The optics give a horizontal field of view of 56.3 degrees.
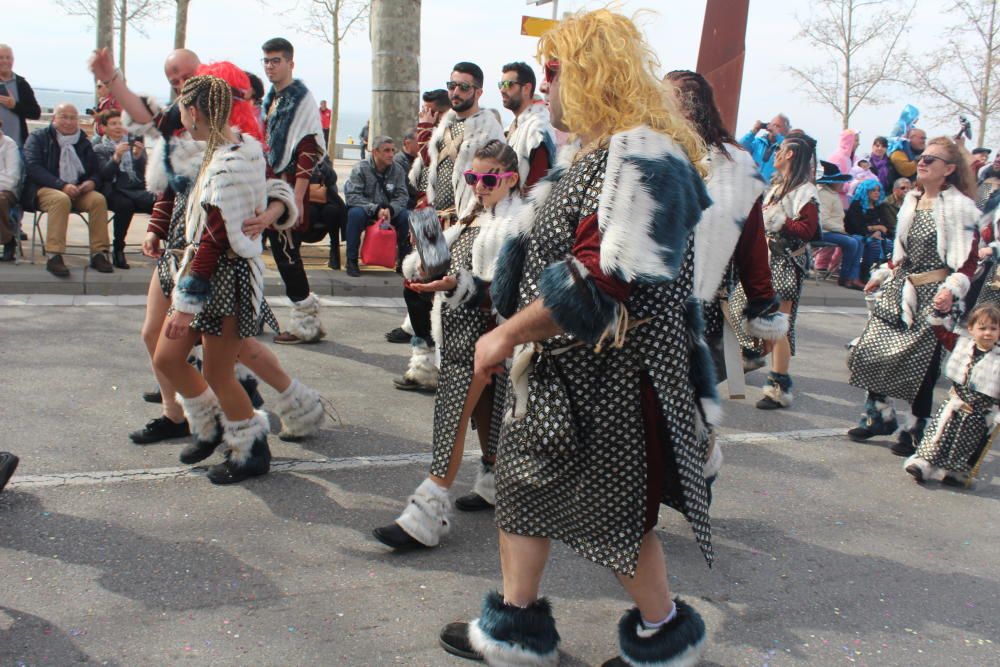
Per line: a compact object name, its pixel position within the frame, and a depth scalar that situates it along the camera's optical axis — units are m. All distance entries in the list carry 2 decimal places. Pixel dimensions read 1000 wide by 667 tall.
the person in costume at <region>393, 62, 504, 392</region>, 5.43
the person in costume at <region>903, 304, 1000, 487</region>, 4.98
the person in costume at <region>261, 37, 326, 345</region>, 6.32
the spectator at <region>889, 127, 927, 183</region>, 14.40
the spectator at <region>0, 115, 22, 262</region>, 8.80
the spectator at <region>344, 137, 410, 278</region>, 9.63
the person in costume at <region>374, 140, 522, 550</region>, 3.71
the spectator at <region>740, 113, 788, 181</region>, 12.65
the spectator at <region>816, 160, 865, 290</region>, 12.66
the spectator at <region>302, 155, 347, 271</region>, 9.72
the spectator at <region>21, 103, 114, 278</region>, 8.70
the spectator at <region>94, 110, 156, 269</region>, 9.22
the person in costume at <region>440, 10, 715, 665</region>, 2.37
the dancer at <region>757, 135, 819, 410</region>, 5.98
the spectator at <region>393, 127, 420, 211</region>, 9.94
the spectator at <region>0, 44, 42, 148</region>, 9.68
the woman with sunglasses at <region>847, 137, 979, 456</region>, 5.24
